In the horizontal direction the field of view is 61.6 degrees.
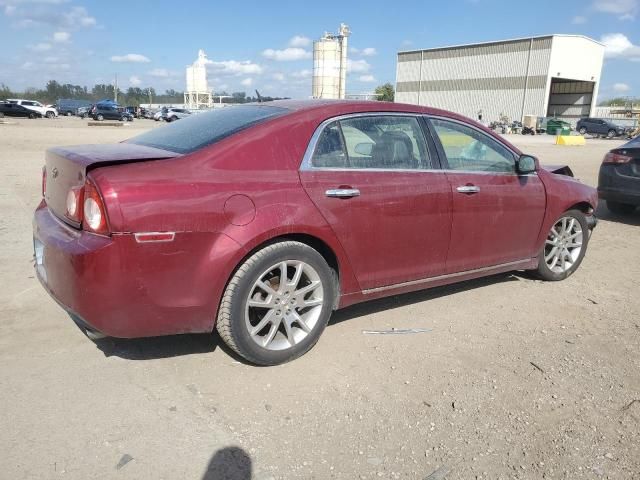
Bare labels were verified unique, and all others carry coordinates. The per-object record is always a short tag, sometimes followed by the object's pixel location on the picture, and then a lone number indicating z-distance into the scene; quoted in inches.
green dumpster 1947.6
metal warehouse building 2416.3
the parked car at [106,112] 1866.4
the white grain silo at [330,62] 2603.3
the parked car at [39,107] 1811.5
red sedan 111.7
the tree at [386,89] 3811.0
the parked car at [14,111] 1771.7
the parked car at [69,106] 2236.7
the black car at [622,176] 308.3
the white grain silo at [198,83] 3521.2
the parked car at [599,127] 1964.8
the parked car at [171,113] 2036.2
